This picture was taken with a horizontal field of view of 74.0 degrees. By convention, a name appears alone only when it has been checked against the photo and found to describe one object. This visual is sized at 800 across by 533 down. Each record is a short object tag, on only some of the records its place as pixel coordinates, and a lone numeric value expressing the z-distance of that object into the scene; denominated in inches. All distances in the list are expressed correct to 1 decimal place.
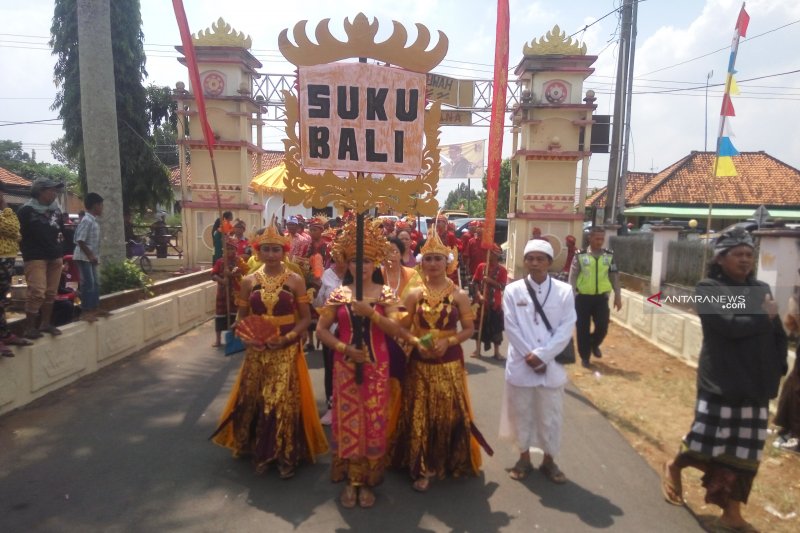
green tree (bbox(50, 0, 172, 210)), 647.8
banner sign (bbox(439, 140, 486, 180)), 836.0
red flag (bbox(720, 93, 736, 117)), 281.9
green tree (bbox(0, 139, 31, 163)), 2048.8
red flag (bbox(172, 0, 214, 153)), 221.8
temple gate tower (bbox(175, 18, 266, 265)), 567.8
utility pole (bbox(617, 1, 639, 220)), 514.1
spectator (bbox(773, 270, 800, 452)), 170.7
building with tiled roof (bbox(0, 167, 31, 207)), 656.4
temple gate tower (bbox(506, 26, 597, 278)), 569.6
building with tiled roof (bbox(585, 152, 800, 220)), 1073.5
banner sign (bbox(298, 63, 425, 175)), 133.4
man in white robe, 146.6
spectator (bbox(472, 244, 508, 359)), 273.1
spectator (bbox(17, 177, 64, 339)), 218.4
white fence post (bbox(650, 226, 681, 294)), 403.2
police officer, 265.4
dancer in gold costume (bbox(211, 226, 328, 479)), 151.6
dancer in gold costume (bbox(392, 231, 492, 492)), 146.7
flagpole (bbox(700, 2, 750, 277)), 275.7
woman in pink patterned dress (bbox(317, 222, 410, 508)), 136.6
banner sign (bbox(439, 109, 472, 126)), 595.0
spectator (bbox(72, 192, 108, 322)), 263.6
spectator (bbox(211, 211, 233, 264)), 359.6
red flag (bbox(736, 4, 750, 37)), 274.8
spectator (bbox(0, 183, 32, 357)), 194.2
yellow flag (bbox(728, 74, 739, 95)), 282.8
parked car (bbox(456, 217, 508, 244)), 920.5
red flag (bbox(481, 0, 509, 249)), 180.5
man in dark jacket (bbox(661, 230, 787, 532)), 122.3
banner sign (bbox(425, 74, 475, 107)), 587.5
